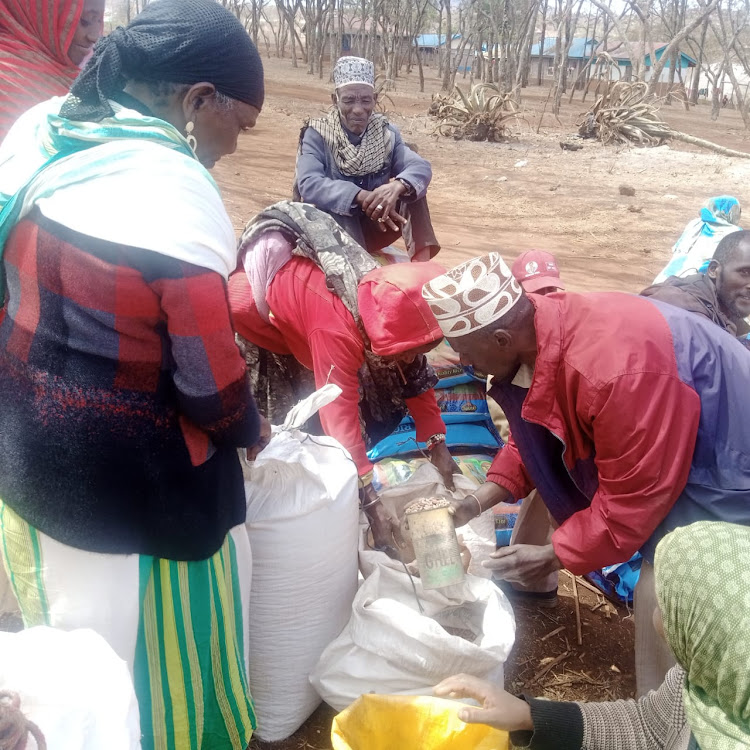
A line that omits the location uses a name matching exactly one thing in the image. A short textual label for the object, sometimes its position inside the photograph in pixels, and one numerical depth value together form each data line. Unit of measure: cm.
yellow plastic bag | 170
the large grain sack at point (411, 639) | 184
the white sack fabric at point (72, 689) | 119
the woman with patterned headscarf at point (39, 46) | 228
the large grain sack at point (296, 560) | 190
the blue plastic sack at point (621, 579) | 266
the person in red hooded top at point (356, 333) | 217
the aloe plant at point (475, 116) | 1339
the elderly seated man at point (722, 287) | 289
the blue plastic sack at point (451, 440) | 306
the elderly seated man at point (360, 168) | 332
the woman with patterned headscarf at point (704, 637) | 118
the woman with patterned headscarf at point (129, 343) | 128
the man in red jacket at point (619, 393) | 174
